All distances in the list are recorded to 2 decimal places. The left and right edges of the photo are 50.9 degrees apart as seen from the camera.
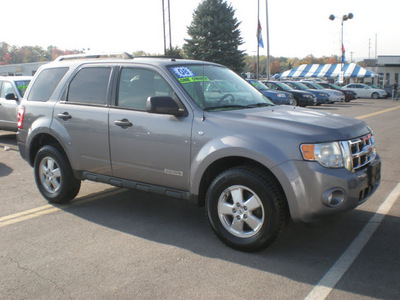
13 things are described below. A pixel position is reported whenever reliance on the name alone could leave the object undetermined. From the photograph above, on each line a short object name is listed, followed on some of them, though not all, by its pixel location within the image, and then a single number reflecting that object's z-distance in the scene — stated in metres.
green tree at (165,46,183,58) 40.17
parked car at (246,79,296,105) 19.97
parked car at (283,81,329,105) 27.36
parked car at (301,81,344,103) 29.20
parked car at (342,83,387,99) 38.69
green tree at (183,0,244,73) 41.66
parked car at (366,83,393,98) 40.03
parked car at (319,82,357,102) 32.56
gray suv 3.75
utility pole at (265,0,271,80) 37.35
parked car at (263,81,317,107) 24.61
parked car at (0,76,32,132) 11.30
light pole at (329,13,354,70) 42.51
